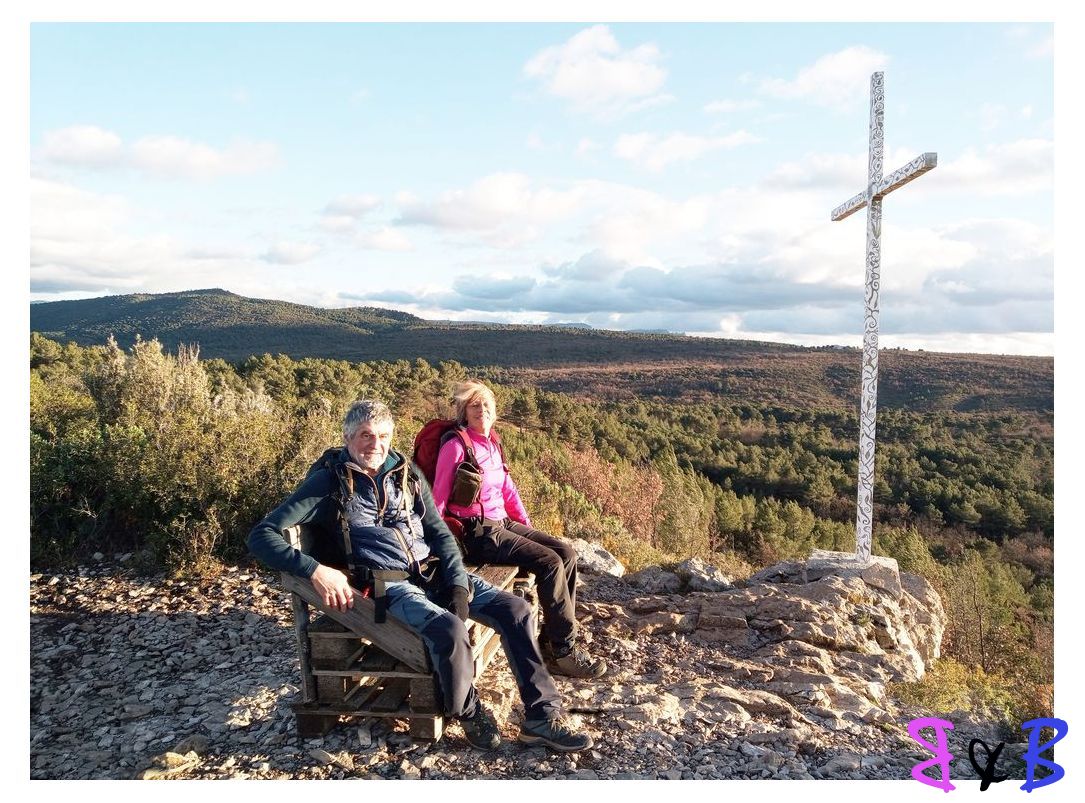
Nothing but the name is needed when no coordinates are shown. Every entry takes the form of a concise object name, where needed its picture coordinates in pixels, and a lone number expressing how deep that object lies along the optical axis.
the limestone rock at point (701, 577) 6.20
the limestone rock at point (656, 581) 6.09
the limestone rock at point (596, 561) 6.27
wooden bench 3.15
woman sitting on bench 4.05
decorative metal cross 6.15
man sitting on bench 3.07
